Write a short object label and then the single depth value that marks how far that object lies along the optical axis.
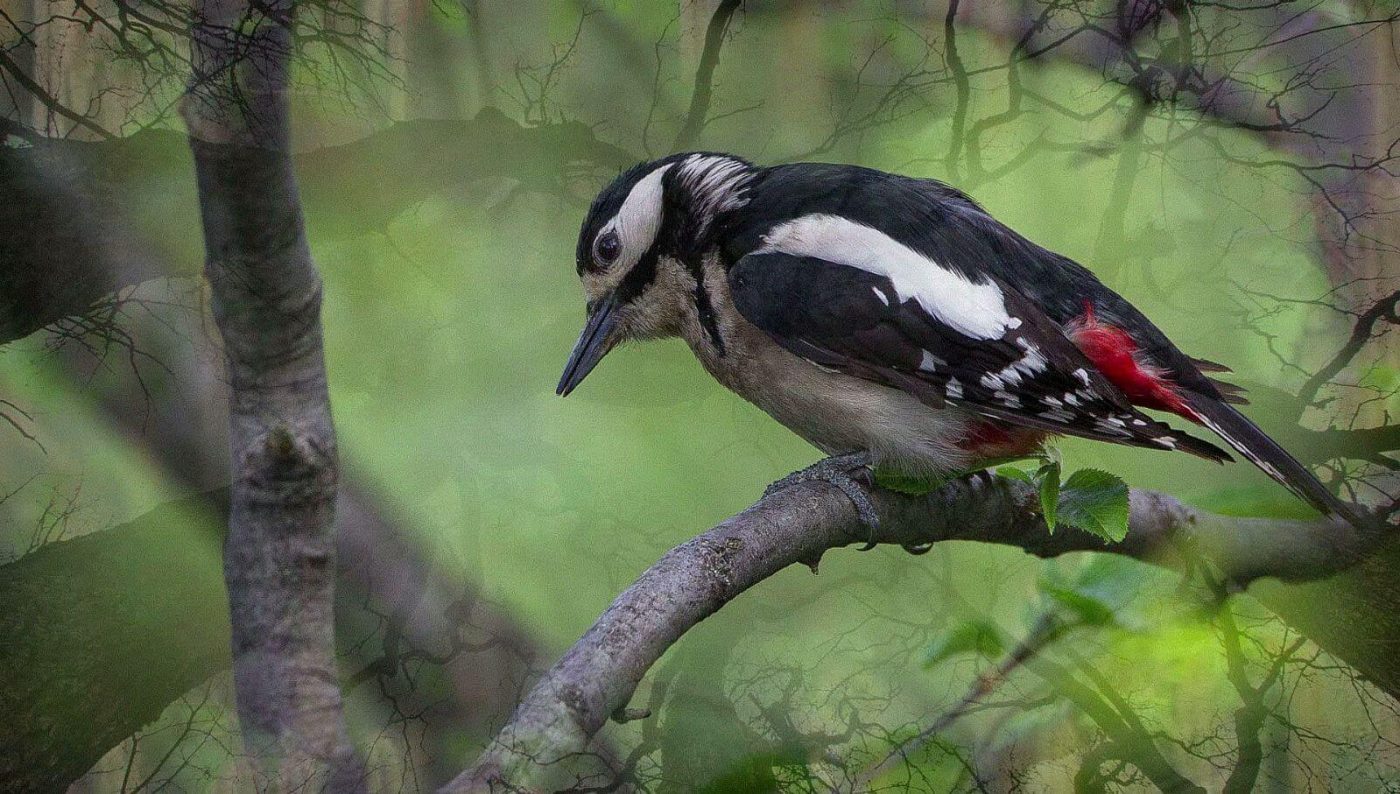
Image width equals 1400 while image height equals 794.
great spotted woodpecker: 5.54
